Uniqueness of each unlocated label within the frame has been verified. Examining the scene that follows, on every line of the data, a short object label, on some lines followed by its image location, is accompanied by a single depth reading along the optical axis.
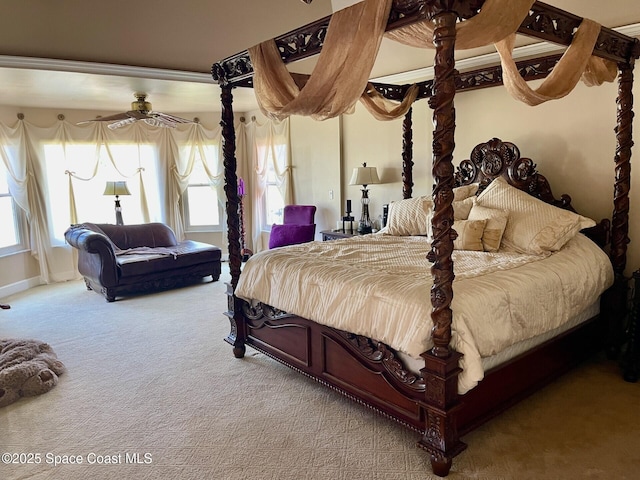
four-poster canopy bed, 2.22
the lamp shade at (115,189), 6.53
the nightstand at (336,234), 5.35
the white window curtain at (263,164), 7.09
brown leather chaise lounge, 5.52
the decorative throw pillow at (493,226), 3.63
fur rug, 3.19
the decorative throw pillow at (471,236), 3.65
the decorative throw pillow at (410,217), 4.41
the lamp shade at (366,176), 5.34
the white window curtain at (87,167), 6.37
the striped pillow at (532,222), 3.39
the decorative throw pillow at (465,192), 4.36
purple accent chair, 5.96
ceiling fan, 5.33
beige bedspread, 2.40
